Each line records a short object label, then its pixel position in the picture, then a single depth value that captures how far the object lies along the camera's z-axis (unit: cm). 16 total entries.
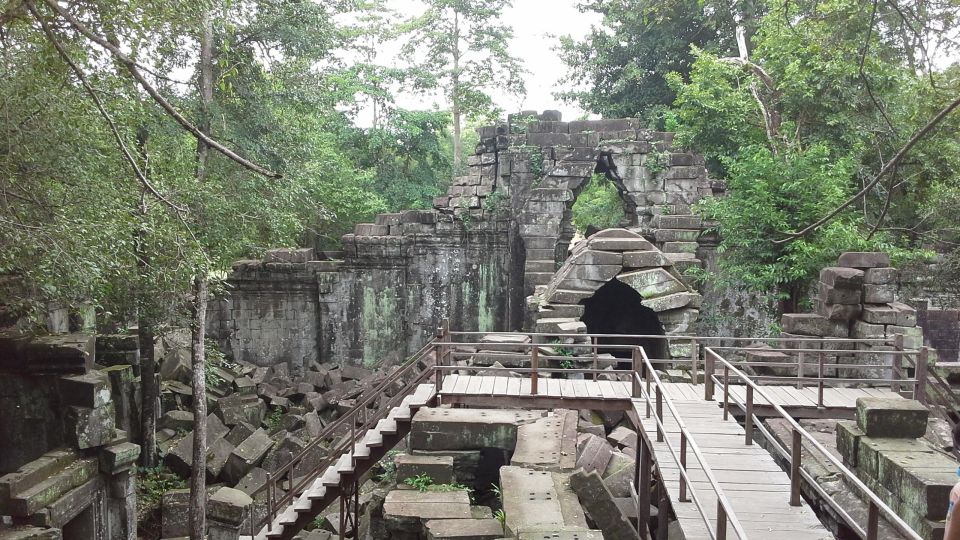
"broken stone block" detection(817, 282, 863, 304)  1012
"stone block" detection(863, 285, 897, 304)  1002
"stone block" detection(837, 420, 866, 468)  612
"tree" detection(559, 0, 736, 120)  2172
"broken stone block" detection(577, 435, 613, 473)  722
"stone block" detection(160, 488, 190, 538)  974
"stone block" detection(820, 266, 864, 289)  1002
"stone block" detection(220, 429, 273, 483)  1140
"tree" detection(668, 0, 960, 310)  1223
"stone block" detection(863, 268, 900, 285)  995
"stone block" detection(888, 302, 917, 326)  979
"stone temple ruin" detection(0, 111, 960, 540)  600
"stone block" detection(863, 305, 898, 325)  980
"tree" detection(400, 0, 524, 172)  2556
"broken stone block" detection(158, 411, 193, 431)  1310
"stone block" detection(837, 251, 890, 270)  1005
